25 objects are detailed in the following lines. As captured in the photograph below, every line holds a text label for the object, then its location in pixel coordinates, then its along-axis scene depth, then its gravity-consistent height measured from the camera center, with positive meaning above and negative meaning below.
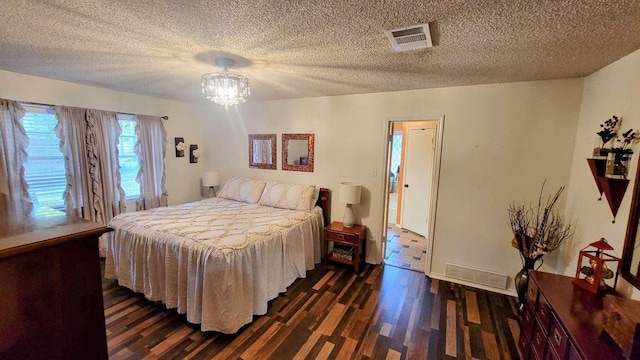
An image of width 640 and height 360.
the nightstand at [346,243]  3.18 -1.13
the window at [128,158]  3.60 -0.15
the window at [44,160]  2.81 -0.17
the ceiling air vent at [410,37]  1.51 +0.73
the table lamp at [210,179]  4.38 -0.50
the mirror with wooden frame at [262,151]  4.02 +0.00
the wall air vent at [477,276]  2.80 -1.33
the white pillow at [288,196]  3.47 -0.61
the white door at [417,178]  4.41 -0.40
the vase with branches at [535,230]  2.29 -0.68
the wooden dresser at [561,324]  1.19 -0.84
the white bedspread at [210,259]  2.08 -1.00
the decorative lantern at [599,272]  1.55 -0.70
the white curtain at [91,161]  3.03 -0.18
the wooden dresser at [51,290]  0.78 -0.47
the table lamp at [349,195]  3.22 -0.52
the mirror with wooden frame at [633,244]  1.47 -0.48
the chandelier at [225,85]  2.14 +0.55
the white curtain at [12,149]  2.58 -0.05
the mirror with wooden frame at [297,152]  3.73 +0.00
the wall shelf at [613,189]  1.66 -0.19
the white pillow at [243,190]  3.84 -0.60
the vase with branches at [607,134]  1.83 +0.19
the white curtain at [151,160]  3.73 -0.18
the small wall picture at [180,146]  4.25 +0.04
